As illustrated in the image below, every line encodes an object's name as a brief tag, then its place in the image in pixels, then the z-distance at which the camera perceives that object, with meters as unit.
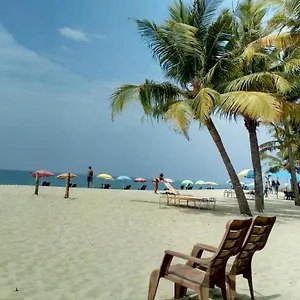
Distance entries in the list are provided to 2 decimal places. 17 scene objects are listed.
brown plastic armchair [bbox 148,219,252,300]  3.36
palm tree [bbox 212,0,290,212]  12.98
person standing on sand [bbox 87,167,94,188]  27.61
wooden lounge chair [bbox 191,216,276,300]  3.79
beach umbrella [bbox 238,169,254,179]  32.55
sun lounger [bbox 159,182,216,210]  14.75
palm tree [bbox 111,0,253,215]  13.87
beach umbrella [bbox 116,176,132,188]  42.87
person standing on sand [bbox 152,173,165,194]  22.98
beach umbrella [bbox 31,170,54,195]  28.27
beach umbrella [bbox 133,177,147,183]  43.41
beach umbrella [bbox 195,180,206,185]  51.43
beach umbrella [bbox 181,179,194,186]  49.90
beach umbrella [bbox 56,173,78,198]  15.05
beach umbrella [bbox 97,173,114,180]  39.55
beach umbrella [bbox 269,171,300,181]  32.02
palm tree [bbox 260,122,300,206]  20.77
